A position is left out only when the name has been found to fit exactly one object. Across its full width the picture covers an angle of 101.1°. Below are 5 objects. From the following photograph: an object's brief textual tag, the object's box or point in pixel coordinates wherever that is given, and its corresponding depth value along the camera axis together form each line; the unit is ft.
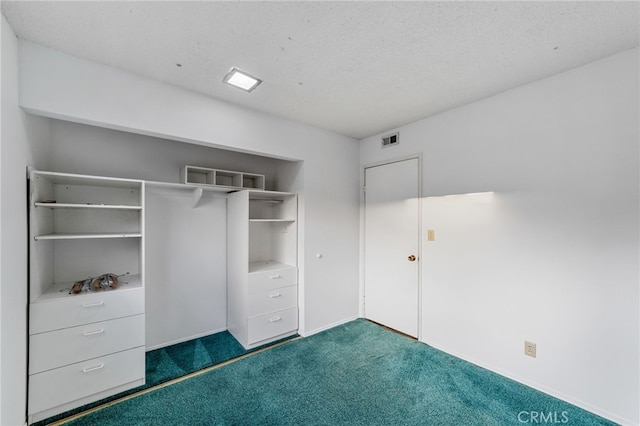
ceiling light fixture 6.75
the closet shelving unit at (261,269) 9.22
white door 9.93
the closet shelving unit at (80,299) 5.95
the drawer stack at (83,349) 5.89
